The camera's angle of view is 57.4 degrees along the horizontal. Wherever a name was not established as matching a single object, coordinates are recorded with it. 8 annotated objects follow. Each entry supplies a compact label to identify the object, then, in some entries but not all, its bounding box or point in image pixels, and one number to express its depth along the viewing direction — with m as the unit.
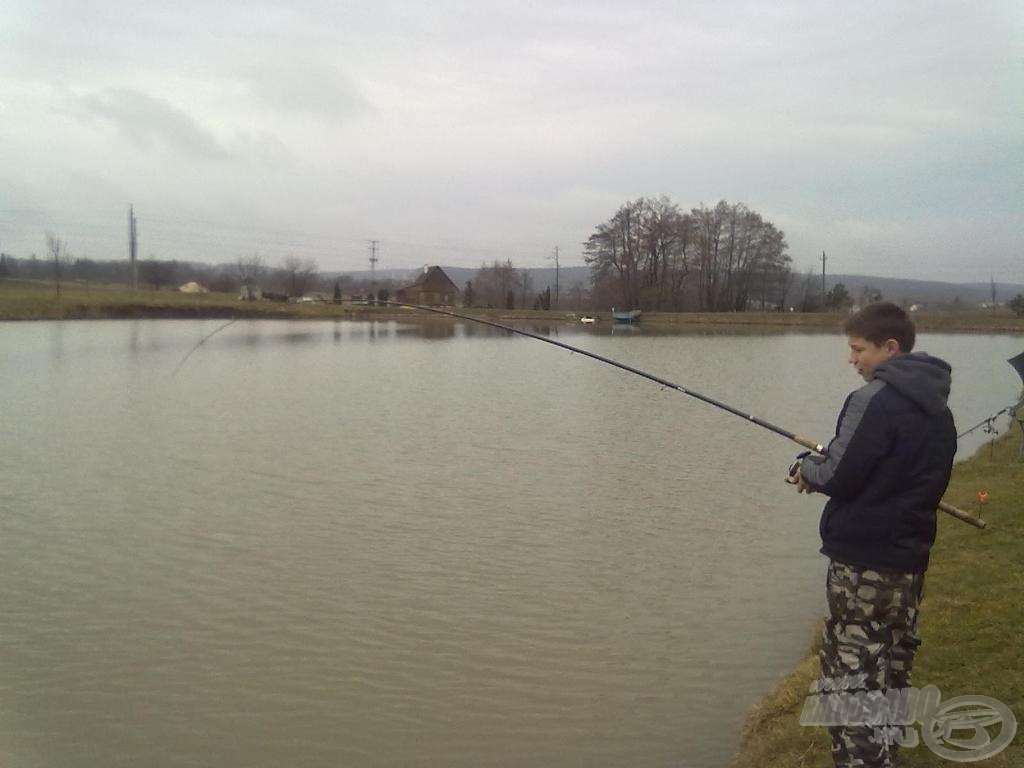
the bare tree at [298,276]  62.72
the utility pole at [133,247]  63.60
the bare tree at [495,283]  99.89
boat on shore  76.50
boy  3.69
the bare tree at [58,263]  68.50
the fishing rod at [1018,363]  11.83
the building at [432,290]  88.81
